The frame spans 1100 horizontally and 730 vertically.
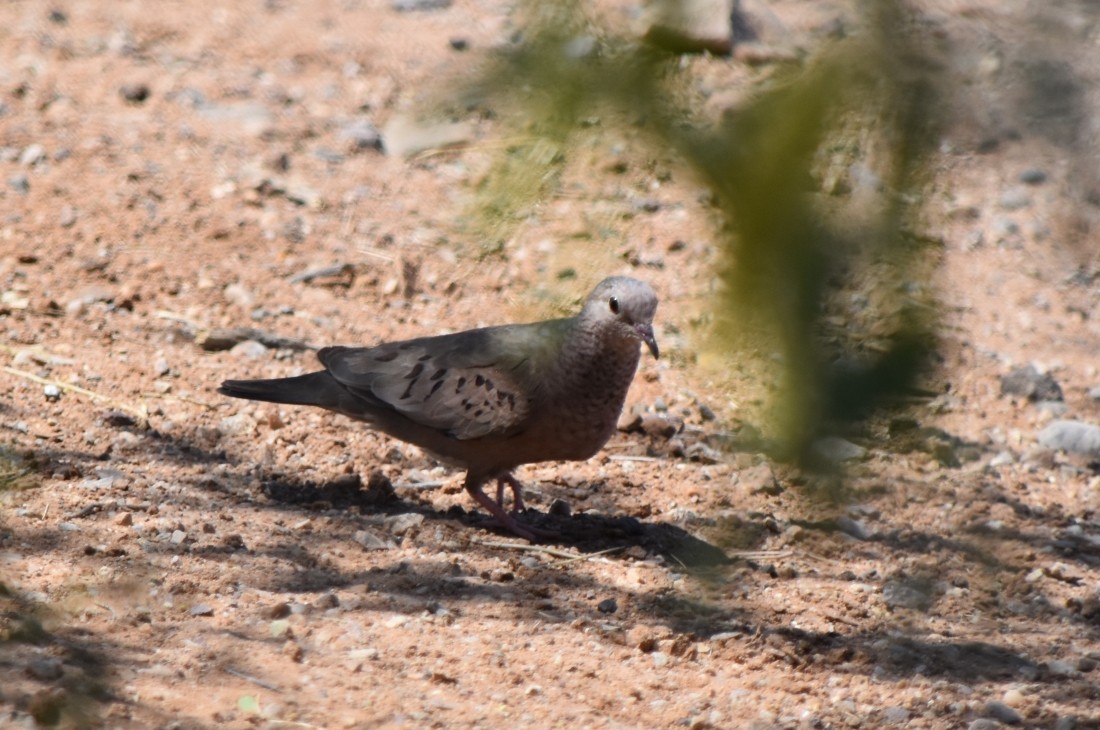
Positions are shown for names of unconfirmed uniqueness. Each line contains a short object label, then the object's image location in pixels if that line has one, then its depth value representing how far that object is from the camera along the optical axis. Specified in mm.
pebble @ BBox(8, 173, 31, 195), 14562
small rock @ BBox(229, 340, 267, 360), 12508
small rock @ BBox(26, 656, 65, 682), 6539
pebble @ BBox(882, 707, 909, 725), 7594
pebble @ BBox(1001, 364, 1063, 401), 13344
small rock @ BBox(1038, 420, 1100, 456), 12641
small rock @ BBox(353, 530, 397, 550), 9305
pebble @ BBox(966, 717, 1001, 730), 7516
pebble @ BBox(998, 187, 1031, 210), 5434
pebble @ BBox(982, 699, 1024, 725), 7684
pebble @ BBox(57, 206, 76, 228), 14070
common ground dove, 9875
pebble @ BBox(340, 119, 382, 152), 16328
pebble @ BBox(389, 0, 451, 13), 18598
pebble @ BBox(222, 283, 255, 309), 13359
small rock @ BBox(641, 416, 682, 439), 11875
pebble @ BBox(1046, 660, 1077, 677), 8484
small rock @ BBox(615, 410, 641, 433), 12008
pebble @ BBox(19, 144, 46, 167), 15141
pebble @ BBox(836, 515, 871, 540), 10172
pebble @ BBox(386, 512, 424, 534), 9625
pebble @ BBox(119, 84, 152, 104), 16906
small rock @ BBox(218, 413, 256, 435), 11148
